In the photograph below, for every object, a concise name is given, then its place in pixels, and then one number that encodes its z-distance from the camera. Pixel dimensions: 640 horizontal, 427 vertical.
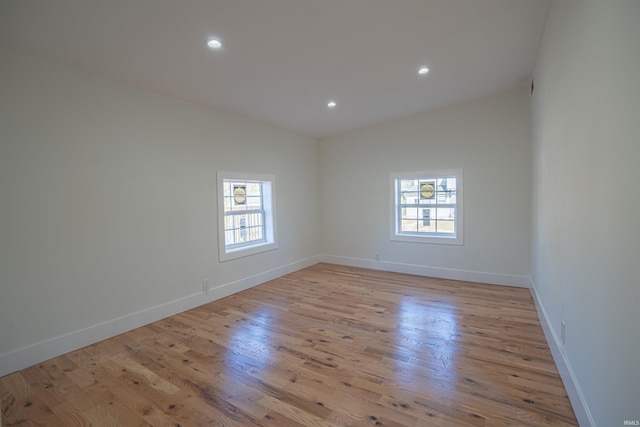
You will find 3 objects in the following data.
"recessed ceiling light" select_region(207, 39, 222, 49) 2.42
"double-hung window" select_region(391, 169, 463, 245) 4.60
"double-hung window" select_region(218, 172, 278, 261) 4.04
